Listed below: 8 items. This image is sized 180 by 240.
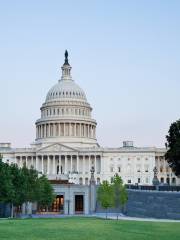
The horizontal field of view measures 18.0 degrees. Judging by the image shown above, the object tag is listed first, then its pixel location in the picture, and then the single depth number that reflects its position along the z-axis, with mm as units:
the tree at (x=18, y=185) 86375
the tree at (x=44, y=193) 96875
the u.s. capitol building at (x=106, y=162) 195375
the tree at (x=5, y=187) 77562
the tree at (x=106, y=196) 91125
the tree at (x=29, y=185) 88981
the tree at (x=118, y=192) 93125
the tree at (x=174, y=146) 99812
